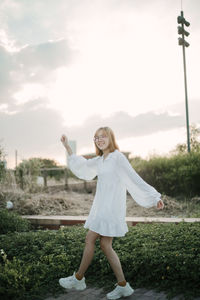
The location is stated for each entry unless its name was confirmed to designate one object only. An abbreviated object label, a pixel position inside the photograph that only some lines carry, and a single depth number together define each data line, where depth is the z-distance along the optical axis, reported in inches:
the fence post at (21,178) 508.7
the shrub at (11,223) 278.1
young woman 131.8
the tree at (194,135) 936.3
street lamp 623.1
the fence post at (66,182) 602.3
